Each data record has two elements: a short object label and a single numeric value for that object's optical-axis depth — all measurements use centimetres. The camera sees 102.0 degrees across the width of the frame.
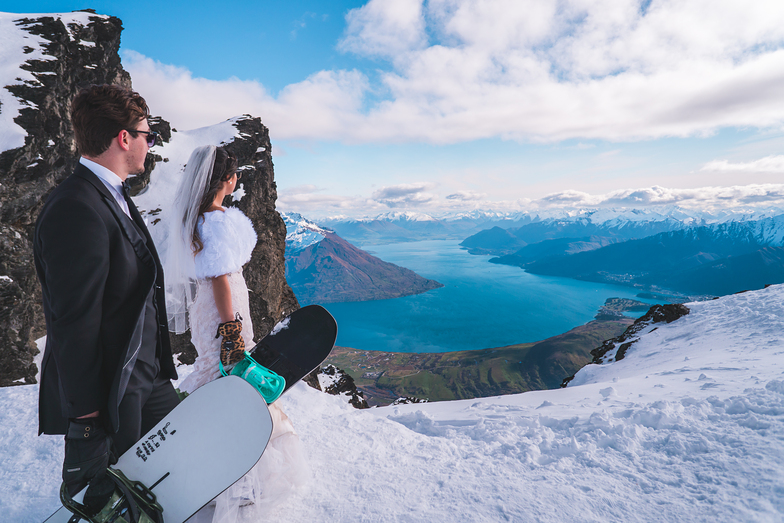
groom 148
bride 245
